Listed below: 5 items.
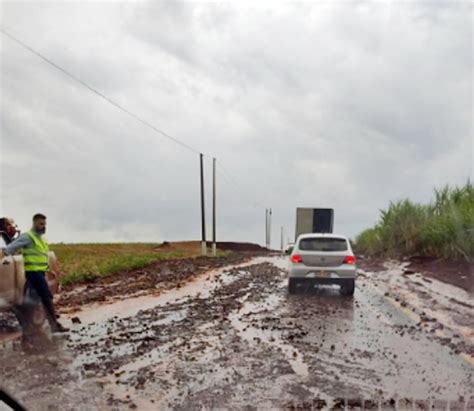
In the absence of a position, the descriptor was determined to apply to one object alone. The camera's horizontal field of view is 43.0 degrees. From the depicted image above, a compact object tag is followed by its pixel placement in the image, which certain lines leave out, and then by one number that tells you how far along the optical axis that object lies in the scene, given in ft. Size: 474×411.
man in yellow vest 34.40
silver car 54.49
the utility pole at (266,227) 296.53
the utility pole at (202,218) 146.27
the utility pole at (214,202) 159.88
